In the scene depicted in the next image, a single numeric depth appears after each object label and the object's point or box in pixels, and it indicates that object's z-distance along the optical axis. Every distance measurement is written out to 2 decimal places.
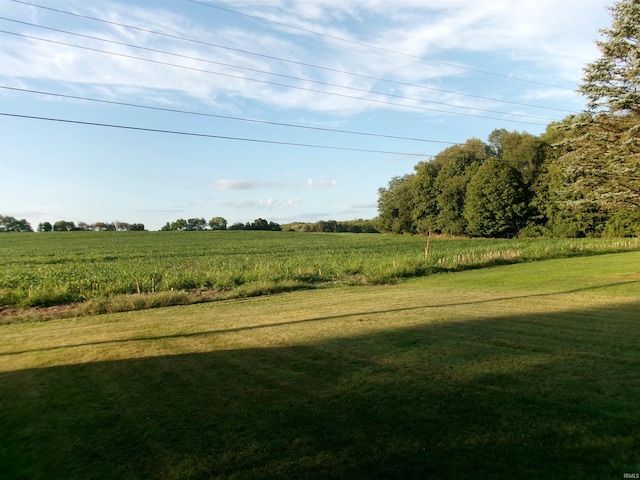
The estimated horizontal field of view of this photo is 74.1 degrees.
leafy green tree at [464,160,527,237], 58.81
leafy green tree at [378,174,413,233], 82.50
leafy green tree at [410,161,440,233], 74.50
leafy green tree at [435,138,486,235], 68.00
